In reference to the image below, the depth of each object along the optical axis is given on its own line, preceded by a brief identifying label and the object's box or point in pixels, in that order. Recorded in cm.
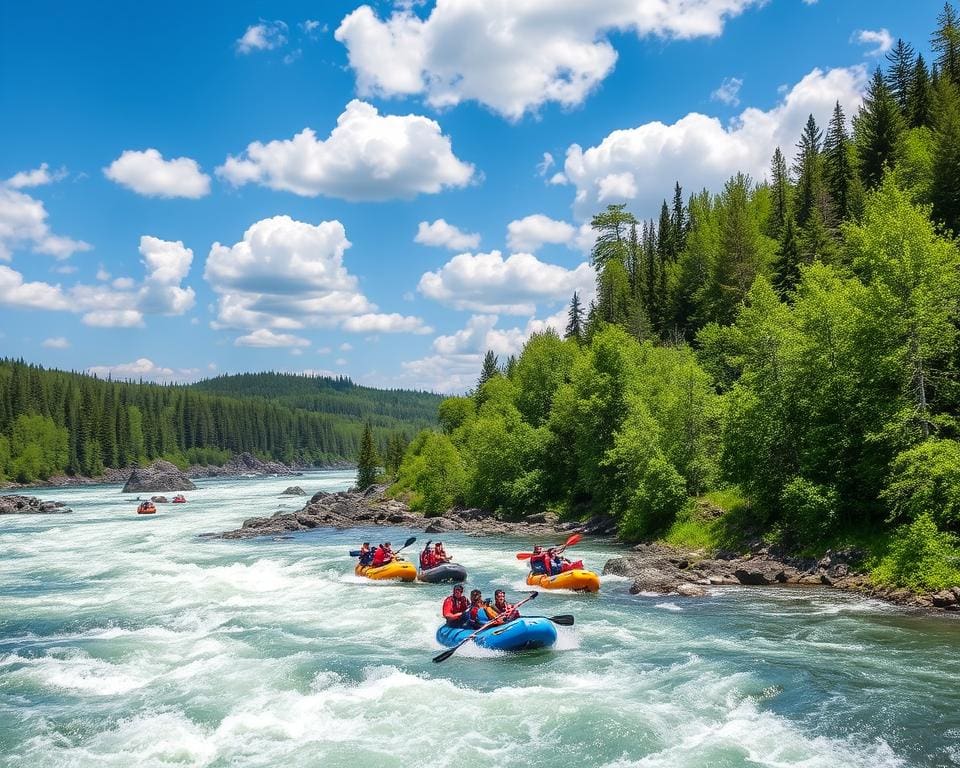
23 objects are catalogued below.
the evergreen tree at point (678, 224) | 8762
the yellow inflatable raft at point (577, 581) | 2628
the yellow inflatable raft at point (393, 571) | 3016
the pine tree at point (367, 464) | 8612
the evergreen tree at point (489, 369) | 9554
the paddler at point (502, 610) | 1956
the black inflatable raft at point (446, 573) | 2930
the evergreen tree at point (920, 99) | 5994
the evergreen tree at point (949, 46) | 6257
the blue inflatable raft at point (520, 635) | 1867
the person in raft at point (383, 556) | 3084
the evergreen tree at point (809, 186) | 6444
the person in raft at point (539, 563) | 2788
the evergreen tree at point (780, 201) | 6956
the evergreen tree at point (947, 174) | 4347
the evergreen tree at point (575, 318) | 8794
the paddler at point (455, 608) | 1975
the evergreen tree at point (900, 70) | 7362
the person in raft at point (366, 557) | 3103
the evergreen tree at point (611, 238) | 9156
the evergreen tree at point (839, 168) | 6247
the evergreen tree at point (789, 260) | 5334
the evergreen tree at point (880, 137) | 5691
